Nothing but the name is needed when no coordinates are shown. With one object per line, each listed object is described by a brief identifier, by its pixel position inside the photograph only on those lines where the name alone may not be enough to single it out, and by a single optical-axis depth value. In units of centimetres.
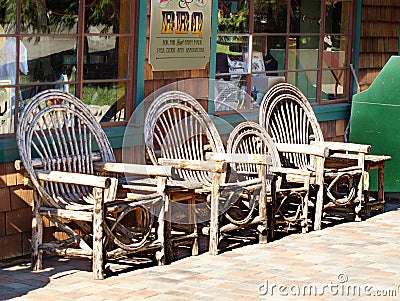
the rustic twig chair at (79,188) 555
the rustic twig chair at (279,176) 698
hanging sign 688
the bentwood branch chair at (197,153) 634
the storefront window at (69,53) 595
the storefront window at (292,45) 784
